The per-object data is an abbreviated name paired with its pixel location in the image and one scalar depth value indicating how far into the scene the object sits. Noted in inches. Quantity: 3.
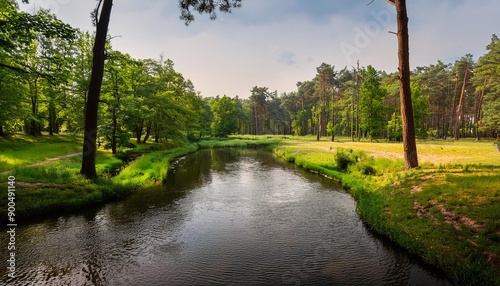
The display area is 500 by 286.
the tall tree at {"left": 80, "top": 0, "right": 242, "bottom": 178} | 641.0
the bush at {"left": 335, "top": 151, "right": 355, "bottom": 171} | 998.0
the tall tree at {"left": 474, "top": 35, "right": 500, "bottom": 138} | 1761.8
